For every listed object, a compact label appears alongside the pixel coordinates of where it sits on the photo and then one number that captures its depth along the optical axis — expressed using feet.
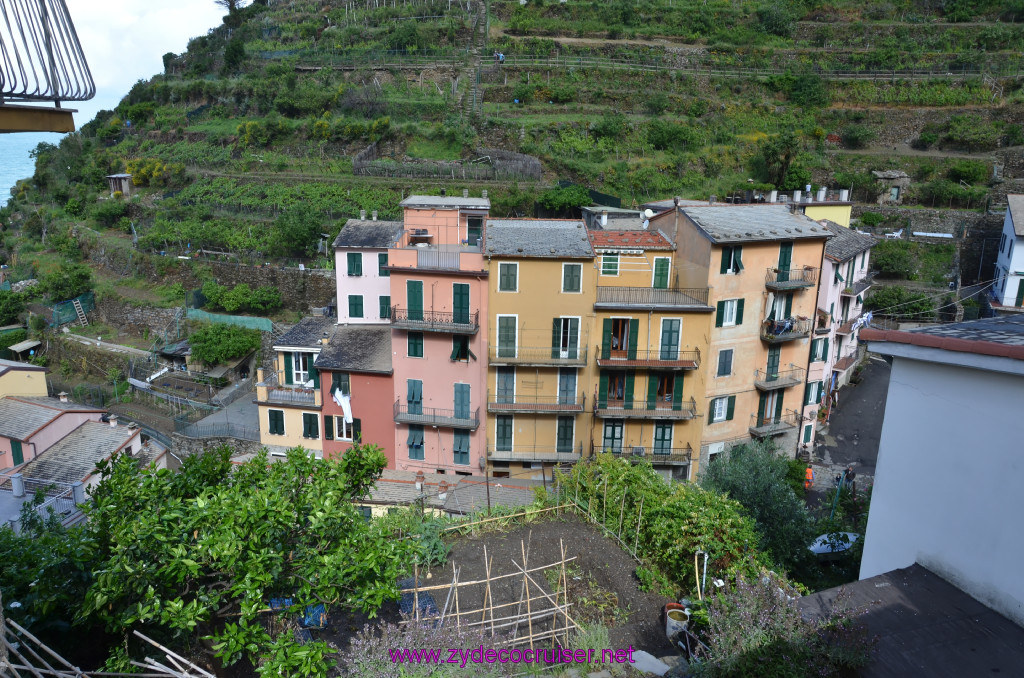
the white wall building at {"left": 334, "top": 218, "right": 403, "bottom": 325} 83.35
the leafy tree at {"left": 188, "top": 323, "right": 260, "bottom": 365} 102.73
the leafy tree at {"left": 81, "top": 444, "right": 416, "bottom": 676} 23.17
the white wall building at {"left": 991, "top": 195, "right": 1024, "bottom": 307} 98.63
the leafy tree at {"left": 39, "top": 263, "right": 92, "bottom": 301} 128.47
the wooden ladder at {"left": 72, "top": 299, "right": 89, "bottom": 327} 131.07
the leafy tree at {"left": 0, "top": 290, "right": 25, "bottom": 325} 129.90
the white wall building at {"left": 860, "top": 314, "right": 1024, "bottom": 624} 17.94
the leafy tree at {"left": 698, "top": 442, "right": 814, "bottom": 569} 51.80
